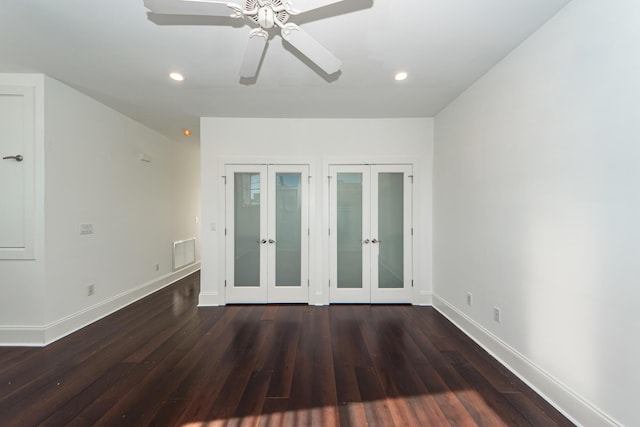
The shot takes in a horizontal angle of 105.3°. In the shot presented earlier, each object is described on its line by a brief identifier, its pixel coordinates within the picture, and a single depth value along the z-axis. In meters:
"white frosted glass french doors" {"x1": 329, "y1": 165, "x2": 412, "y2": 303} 3.67
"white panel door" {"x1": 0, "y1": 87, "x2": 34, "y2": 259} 2.54
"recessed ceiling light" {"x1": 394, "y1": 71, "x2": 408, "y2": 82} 2.47
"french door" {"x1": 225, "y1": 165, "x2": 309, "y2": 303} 3.66
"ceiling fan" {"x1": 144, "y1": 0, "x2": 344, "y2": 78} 1.33
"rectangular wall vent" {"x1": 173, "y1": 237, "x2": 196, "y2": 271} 4.83
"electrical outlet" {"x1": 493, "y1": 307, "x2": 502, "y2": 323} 2.30
